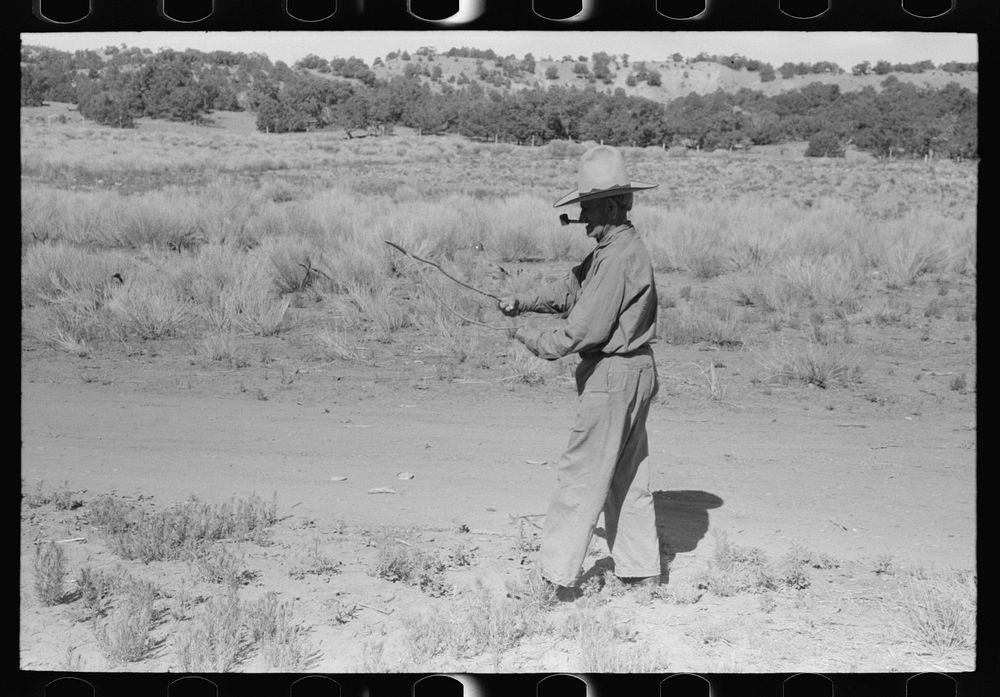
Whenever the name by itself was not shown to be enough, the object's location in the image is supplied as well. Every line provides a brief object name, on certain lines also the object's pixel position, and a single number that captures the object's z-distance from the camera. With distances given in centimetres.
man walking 468
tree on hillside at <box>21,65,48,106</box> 4931
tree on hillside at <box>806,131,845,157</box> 4431
